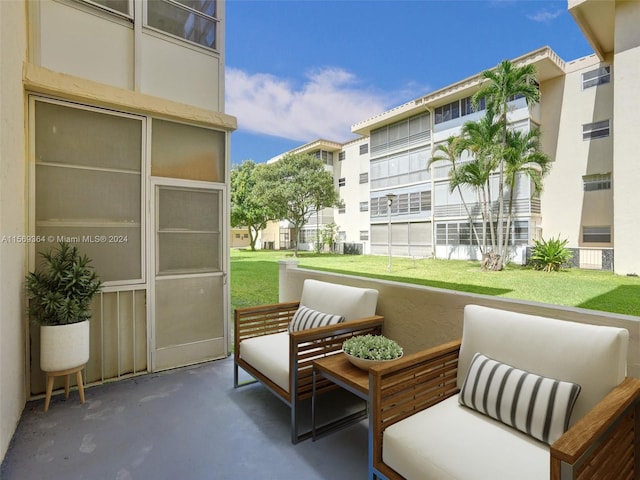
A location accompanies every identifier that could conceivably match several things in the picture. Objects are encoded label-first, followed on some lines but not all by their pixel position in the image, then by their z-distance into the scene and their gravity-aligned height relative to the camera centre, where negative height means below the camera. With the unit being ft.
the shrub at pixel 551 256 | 34.50 -2.21
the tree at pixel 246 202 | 73.05 +6.92
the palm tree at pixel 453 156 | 37.40 +9.84
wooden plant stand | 8.42 -3.99
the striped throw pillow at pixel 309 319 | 8.80 -2.44
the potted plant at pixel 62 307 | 8.34 -2.03
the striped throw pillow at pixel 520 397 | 4.59 -2.51
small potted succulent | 6.53 -2.44
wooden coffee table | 6.12 -2.88
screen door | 11.13 -1.63
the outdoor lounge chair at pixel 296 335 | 7.32 -2.81
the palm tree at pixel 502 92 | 33.04 +14.84
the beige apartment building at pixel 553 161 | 30.45 +10.06
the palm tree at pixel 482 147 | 34.45 +9.48
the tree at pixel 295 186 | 62.90 +9.01
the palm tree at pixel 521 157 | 33.58 +8.11
